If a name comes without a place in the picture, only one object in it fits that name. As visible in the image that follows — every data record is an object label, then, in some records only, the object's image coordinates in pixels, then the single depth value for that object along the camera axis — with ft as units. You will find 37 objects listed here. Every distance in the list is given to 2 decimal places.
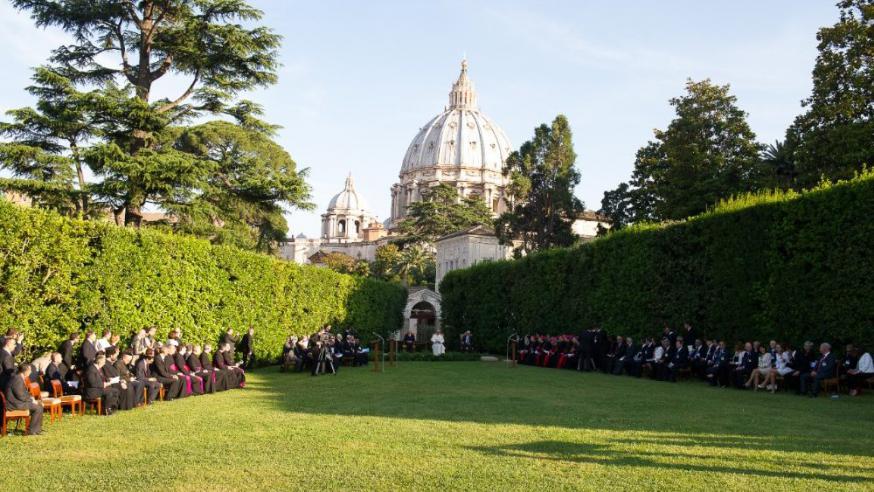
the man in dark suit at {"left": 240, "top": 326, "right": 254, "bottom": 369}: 69.26
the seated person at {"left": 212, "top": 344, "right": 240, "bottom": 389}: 52.95
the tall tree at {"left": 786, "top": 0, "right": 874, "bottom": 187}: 78.59
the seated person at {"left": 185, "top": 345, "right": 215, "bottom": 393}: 49.80
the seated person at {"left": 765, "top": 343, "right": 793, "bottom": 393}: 49.93
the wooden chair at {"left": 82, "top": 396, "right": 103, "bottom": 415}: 37.73
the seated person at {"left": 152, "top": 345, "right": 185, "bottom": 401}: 44.98
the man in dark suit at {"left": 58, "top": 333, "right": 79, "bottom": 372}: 43.33
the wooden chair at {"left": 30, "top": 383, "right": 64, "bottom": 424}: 33.83
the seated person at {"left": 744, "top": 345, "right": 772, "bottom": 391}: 51.39
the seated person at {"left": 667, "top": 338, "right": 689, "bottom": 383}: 61.57
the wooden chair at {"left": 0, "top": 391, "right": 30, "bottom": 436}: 29.94
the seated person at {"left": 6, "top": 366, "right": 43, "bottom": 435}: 30.32
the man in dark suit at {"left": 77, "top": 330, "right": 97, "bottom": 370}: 41.14
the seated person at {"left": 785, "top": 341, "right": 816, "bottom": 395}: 48.78
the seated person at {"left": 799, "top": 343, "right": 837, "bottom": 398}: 46.21
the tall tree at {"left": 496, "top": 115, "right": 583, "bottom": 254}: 166.20
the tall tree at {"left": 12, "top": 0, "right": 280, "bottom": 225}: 64.18
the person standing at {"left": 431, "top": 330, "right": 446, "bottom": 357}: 106.32
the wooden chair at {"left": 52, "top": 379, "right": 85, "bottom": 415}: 35.88
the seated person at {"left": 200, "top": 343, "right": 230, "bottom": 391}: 51.60
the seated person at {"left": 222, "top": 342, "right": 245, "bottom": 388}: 54.95
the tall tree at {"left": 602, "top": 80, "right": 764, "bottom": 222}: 107.04
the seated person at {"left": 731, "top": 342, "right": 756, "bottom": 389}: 53.25
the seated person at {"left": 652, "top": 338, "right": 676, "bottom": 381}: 63.05
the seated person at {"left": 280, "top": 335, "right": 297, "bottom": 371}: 73.72
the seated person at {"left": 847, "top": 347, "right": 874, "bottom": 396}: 45.01
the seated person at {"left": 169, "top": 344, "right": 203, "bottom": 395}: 47.96
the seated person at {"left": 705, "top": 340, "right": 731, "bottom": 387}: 55.36
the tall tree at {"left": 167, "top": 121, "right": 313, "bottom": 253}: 71.46
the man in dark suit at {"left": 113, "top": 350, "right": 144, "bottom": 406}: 40.22
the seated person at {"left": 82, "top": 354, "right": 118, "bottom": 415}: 37.22
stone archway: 227.20
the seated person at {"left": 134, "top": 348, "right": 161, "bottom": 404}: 42.19
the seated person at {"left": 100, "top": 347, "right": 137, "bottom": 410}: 39.21
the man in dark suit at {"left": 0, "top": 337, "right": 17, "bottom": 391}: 30.76
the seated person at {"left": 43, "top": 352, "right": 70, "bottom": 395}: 38.04
